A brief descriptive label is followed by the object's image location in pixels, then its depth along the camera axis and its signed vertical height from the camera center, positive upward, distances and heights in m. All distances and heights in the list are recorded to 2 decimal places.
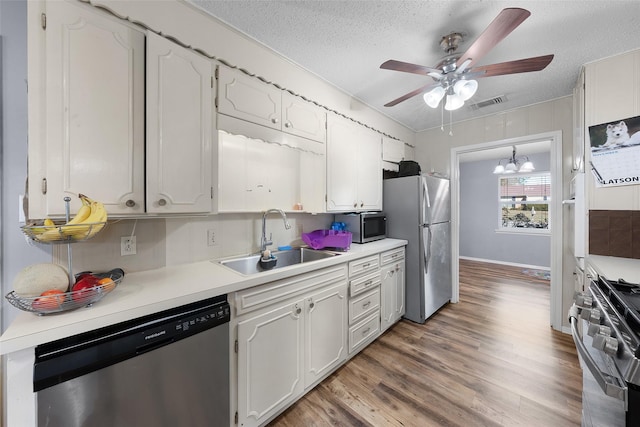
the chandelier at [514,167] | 4.06 +0.80
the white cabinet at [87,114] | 0.97 +0.44
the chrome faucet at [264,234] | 1.82 -0.16
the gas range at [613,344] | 0.65 -0.44
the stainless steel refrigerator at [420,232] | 2.60 -0.22
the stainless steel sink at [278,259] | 1.73 -0.37
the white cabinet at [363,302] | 1.96 -0.78
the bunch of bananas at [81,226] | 0.86 -0.04
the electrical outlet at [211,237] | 1.66 -0.17
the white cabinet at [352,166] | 2.24 +0.49
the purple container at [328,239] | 2.05 -0.23
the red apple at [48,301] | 0.80 -0.30
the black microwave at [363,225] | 2.44 -0.12
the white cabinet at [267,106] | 1.52 +0.80
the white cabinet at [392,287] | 2.34 -0.77
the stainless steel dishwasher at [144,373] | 0.79 -0.62
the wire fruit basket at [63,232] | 0.85 -0.07
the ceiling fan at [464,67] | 1.16 +0.90
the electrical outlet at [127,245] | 1.33 -0.18
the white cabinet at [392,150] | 2.95 +0.83
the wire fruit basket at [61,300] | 0.79 -0.30
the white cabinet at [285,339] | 1.27 -0.78
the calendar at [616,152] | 1.72 +0.46
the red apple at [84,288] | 0.85 -0.28
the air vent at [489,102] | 2.54 +1.23
